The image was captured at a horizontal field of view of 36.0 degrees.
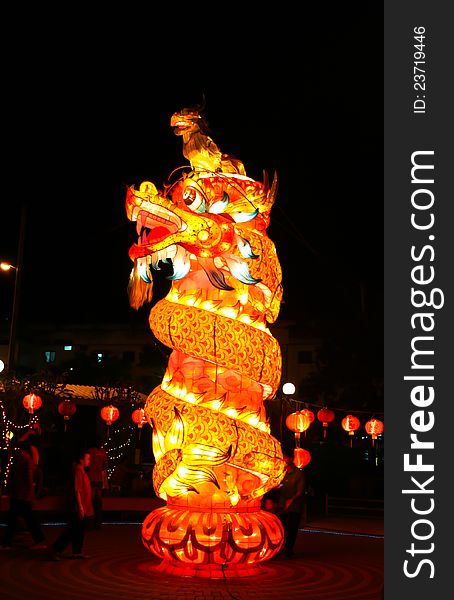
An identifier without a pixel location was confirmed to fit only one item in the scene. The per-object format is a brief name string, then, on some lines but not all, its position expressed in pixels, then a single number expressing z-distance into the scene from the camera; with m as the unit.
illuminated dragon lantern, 7.97
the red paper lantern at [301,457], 11.05
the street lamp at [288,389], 14.20
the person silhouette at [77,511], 8.61
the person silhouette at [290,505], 9.77
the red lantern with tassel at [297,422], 12.90
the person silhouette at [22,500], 9.41
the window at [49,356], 36.06
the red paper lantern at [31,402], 13.90
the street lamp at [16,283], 16.03
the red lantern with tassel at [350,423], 14.30
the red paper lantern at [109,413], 14.76
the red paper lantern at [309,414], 13.21
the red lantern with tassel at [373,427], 14.75
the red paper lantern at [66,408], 14.37
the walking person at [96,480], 12.16
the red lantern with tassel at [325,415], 14.78
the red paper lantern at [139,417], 15.60
